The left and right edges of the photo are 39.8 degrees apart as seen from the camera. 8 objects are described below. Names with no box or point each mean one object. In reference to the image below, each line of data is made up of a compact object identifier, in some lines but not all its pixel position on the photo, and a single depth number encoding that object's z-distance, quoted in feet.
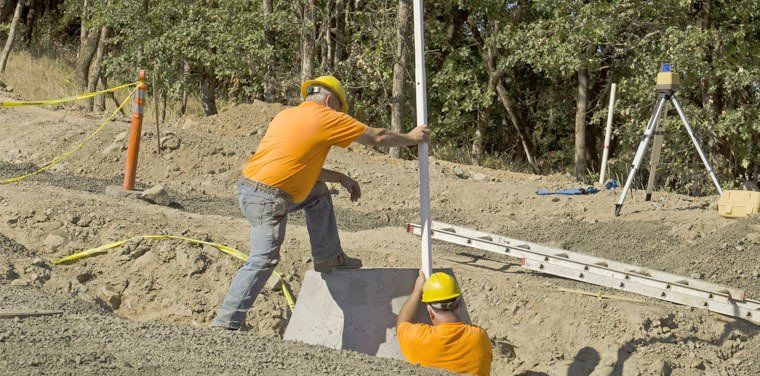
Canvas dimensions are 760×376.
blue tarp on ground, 45.14
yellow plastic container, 39.19
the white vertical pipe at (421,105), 22.79
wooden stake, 49.30
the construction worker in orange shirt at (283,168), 22.21
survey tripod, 38.32
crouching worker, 21.86
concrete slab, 24.72
